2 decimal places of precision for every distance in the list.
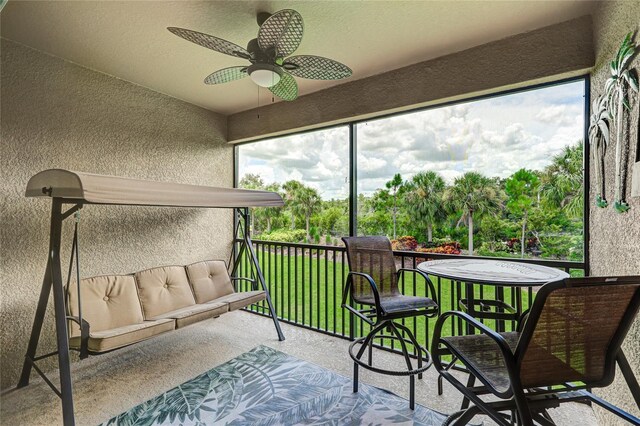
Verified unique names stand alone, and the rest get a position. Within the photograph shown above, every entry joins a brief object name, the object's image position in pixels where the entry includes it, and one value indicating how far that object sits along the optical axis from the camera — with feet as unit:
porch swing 6.51
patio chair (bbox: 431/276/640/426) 3.43
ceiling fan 5.95
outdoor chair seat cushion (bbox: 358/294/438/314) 7.24
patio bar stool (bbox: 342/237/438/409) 7.17
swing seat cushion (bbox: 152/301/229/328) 8.81
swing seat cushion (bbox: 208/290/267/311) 10.27
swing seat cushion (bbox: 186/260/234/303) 11.36
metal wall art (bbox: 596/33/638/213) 5.07
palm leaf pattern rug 6.66
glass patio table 5.72
